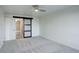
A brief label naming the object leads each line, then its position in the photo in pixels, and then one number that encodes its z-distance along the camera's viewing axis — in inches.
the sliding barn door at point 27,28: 199.9
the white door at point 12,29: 174.4
